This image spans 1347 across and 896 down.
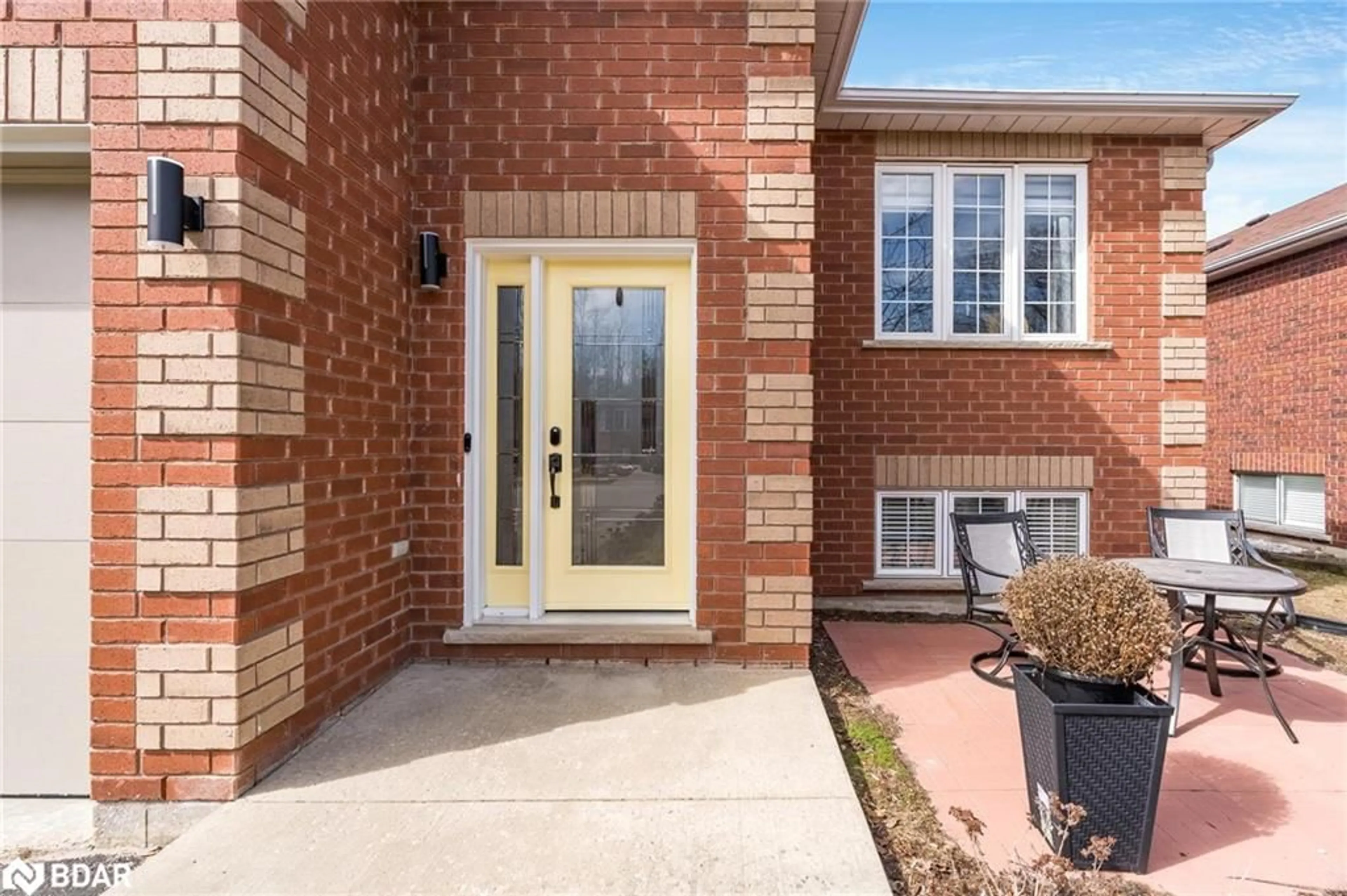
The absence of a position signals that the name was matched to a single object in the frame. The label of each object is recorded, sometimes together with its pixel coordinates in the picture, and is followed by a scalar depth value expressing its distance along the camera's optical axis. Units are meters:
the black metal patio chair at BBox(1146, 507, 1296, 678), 3.81
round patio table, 3.00
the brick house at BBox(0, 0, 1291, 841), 2.34
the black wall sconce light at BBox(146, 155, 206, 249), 2.25
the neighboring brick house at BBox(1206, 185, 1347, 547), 7.72
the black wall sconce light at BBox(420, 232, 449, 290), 3.59
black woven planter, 2.08
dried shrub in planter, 2.16
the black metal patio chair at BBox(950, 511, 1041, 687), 3.98
